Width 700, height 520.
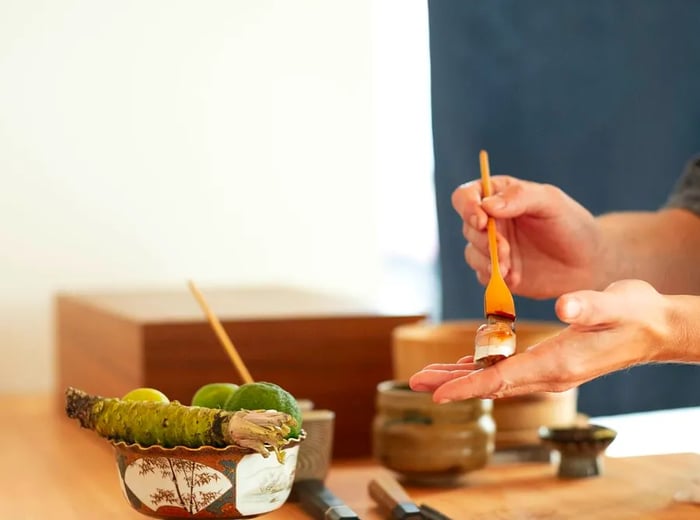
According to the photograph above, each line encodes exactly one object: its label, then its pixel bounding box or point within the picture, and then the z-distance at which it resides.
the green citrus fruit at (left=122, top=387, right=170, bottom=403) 1.62
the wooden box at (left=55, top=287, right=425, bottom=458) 2.04
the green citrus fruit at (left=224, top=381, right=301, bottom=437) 1.58
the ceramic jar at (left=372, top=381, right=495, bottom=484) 1.85
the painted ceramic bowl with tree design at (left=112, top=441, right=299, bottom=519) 1.56
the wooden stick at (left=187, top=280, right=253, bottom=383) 1.78
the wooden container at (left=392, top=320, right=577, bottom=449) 1.99
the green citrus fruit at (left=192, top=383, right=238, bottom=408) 1.64
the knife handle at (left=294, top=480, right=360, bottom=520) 1.67
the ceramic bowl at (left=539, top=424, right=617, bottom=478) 1.87
